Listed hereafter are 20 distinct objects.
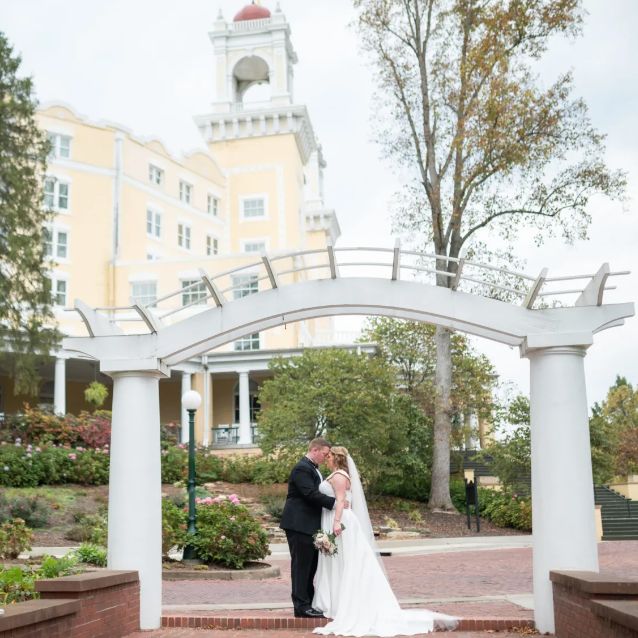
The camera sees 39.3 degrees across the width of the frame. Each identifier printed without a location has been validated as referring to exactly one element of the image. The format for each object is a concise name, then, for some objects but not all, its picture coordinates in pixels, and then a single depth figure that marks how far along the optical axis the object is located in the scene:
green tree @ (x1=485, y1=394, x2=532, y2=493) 25.86
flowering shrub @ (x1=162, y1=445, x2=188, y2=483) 27.94
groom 8.73
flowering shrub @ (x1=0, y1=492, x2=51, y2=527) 19.66
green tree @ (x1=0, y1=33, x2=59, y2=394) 27.03
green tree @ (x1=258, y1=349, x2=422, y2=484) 25.86
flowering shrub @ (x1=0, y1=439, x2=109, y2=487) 24.58
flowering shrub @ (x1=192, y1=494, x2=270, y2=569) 15.16
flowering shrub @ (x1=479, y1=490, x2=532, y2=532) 25.47
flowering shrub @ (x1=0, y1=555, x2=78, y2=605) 8.26
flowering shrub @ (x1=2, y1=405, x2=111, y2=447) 28.16
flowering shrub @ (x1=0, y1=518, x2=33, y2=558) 14.82
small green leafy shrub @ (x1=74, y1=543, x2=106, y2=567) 13.73
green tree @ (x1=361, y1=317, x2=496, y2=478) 31.36
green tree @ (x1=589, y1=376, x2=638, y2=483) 26.92
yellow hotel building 39.38
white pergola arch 8.14
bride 8.31
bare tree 25.66
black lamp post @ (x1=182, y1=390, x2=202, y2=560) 15.45
